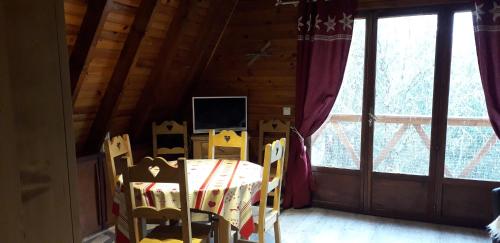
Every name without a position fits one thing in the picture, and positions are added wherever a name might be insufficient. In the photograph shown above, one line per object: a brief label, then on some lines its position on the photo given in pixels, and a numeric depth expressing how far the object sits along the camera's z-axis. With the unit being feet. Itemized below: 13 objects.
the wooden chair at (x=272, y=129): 13.58
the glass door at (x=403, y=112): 11.85
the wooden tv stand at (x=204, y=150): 13.46
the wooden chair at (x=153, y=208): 6.79
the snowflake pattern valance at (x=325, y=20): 12.21
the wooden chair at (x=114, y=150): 8.89
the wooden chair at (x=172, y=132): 13.35
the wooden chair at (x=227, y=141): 10.80
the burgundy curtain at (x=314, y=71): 12.32
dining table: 7.50
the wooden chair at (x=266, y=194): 8.14
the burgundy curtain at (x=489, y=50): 10.58
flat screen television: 13.80
